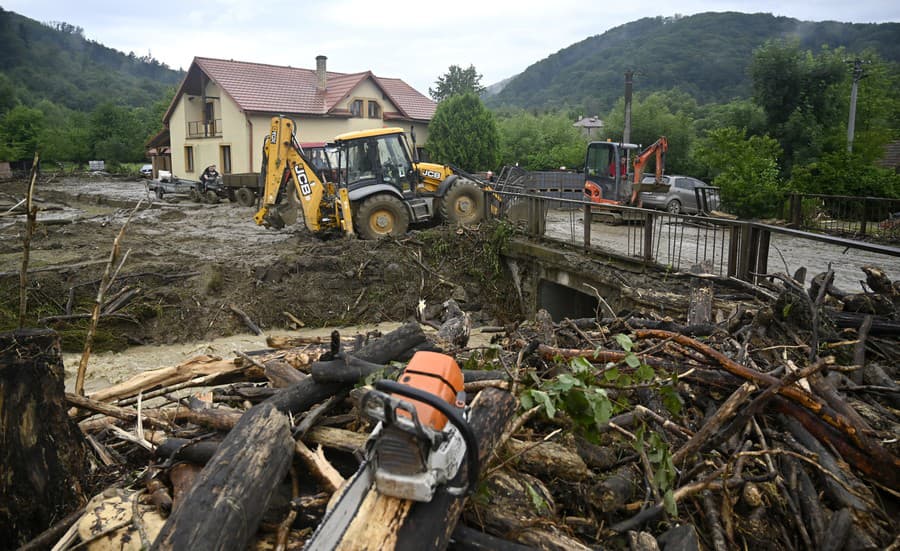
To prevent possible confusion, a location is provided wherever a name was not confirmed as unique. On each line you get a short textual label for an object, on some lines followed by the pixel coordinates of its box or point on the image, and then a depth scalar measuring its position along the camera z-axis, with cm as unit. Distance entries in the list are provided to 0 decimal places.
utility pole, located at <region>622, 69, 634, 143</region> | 2509
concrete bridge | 720
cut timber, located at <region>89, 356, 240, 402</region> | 421
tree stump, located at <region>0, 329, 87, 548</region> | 279
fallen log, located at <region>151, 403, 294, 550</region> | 228
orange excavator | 1862
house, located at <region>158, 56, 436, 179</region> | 3095
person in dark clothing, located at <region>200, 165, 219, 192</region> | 2653
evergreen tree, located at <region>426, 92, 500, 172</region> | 3177
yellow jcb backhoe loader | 1412
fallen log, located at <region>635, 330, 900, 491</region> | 311
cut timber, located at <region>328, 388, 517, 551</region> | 227
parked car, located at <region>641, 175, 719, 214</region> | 2033
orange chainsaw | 219
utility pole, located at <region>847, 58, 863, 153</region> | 2077
